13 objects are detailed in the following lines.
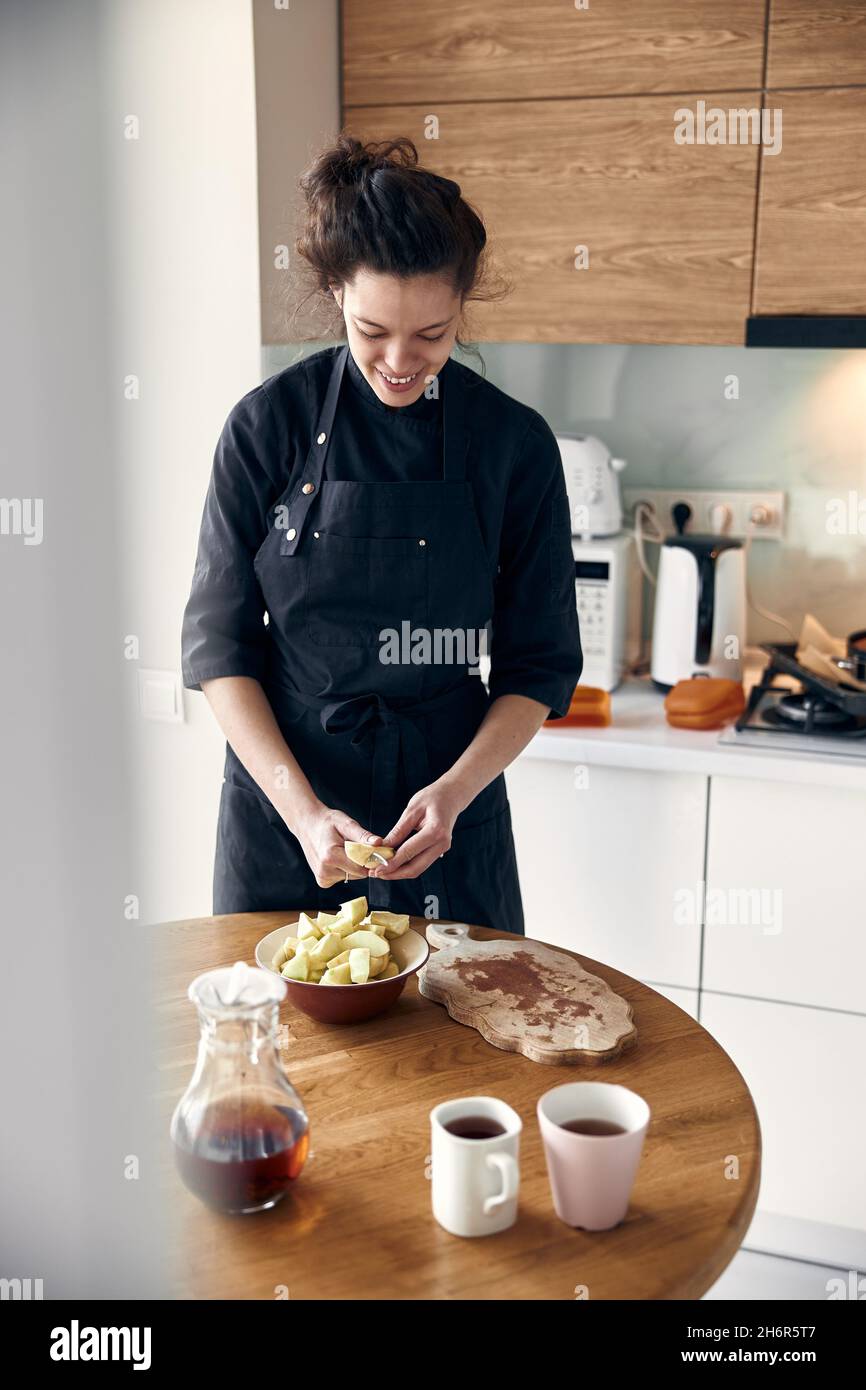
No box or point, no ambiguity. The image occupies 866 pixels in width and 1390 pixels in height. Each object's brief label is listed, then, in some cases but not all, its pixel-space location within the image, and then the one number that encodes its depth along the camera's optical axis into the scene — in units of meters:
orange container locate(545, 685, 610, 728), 2.19
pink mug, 0.84
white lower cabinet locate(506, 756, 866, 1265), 2.04
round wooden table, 0.81
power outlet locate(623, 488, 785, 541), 2.50
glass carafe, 0.83
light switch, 2.19
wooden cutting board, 1.07
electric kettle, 2.31
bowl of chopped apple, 1.09
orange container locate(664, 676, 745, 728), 2.17
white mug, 0.83
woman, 1.46
